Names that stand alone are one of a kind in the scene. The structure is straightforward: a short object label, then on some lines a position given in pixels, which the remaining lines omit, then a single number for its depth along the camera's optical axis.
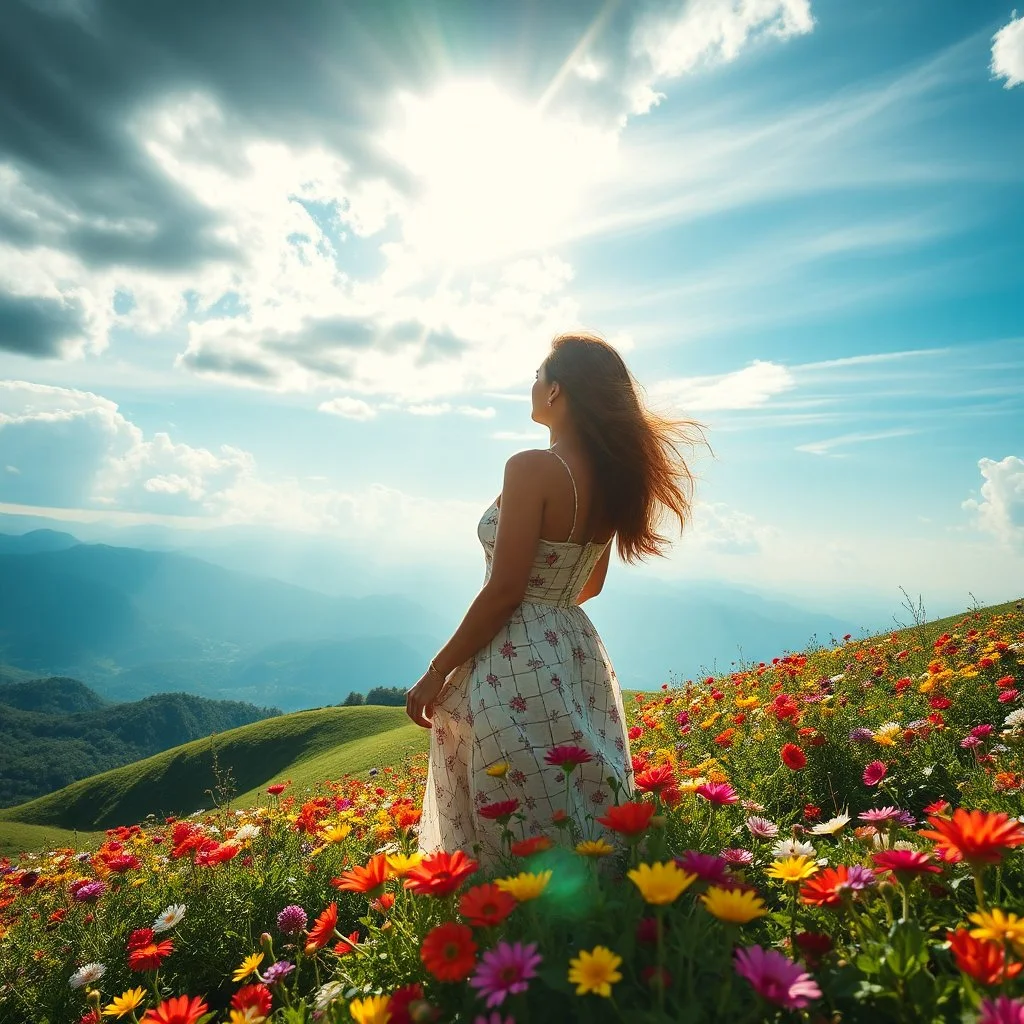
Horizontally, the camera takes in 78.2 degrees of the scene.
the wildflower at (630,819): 1.43
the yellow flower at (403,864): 1.65
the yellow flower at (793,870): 1.50
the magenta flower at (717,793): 1.97
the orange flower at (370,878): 1.64
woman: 2.78
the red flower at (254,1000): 1.53
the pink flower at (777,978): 1.08
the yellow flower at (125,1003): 1.71
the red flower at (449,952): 1.21
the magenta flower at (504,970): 1.13
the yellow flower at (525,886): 1.27
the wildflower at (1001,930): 1.14
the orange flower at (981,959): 1.08
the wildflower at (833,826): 1.98
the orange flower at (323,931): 1.83
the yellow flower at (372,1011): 1.24
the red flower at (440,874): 1.40
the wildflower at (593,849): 1.53
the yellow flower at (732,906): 1.19
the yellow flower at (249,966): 1.78
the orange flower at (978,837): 1.23
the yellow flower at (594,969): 1.09
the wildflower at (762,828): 2.26
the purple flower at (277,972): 1.77
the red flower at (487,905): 1.23
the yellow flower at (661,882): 1.15
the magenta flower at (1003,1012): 0.92
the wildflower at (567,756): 1.96
